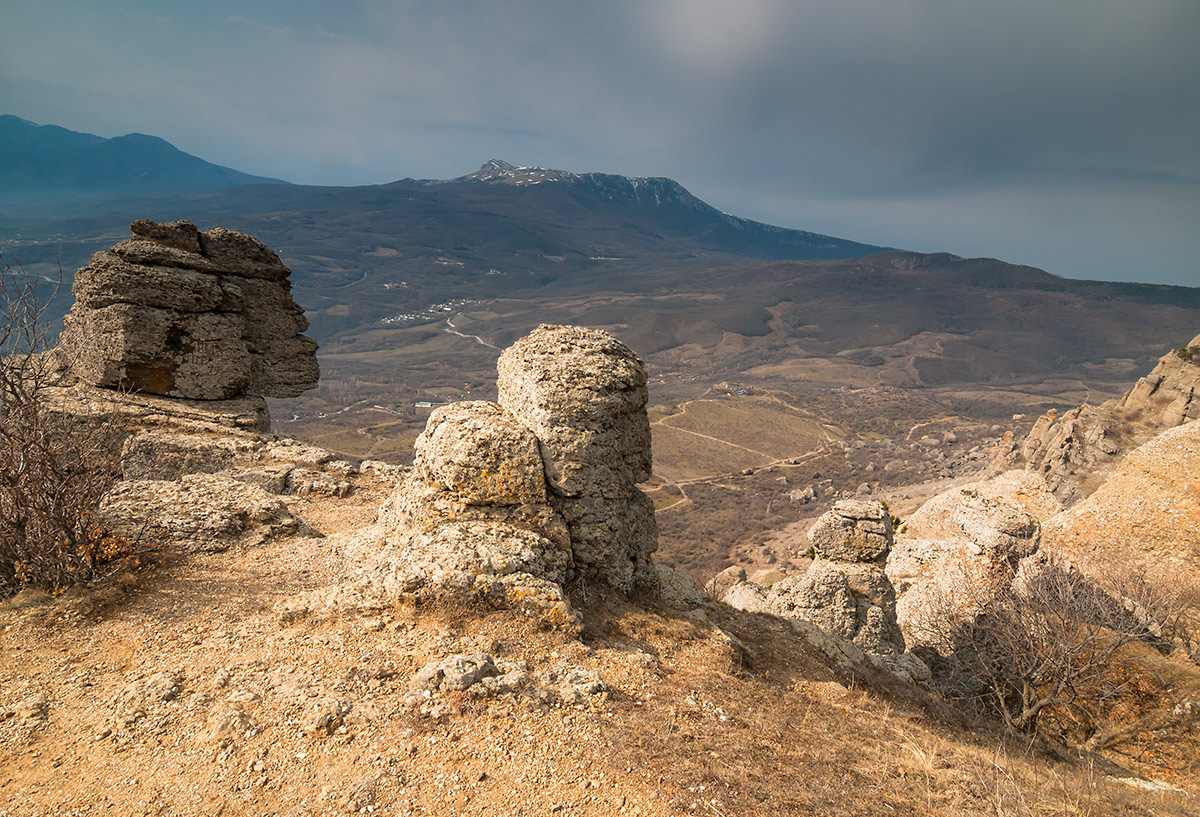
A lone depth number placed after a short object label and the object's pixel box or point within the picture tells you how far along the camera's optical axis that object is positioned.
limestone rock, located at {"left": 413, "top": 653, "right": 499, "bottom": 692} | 6.30
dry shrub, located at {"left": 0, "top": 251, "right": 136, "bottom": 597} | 7.74
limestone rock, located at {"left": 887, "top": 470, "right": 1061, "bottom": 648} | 18.17
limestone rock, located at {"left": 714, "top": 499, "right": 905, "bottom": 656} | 15.95
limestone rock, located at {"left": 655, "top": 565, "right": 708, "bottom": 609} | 11.00
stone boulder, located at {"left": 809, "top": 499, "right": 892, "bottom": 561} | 18.17
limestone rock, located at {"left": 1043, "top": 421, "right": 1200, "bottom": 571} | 19.83
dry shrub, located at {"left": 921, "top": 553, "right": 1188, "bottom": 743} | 13.39
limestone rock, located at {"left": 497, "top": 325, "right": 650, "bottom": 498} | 9.31
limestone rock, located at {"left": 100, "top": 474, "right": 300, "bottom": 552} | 9.97
